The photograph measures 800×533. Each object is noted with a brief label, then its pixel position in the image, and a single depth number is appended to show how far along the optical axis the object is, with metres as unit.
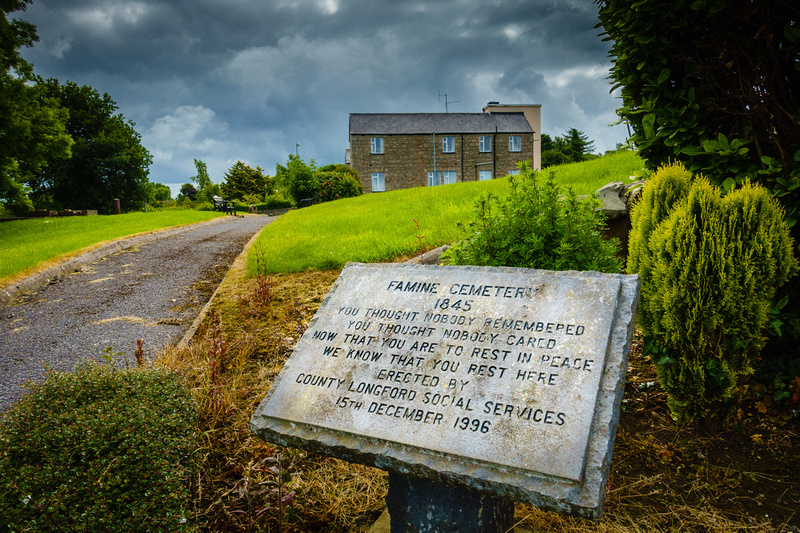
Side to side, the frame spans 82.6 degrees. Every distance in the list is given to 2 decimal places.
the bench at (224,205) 29.83
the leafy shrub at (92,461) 2.18
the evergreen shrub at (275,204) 38.44
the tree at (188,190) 75.35
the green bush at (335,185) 29.61
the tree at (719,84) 3.40
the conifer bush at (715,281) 2.91
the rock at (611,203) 5.68
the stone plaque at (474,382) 1.88
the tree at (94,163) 35.28
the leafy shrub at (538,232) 3.73
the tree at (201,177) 66.25
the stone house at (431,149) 36.84
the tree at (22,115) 15.91
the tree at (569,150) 43.75
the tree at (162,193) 71.55
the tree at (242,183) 44.62
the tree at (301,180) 29.31
